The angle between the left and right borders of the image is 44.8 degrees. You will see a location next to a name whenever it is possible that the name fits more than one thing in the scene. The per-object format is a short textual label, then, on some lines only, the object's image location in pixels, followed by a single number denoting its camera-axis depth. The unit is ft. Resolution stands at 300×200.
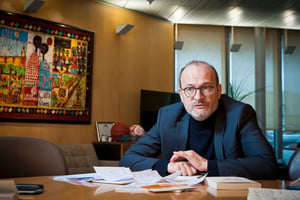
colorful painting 14.17
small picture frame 17.15
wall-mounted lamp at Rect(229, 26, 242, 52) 23.45
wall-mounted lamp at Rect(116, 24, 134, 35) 17.99
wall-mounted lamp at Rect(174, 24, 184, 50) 22.05
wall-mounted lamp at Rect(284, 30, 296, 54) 24.44
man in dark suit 5.72
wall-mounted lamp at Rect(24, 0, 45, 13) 14.32
